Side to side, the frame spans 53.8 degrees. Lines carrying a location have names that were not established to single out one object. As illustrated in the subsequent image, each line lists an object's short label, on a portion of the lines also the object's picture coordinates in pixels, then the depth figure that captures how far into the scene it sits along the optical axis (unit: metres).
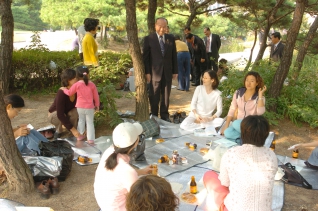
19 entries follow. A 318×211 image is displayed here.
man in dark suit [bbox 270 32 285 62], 7.34
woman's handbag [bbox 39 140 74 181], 3.58
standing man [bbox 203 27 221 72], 8.28
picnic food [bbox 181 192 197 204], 3.02
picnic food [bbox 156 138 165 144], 4.60
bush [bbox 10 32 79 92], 7.07
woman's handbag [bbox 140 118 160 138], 4.72
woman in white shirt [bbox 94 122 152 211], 2.26
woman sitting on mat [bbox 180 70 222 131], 5.00
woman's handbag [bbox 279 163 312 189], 3.48
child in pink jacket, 4.39
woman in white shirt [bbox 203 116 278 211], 2.27
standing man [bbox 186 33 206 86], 8.00
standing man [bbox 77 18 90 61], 6.37
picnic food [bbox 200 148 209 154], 4.21
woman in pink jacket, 4.31
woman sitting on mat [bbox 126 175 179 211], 1.62
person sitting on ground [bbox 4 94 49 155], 3.52
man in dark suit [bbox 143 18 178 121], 5.24
